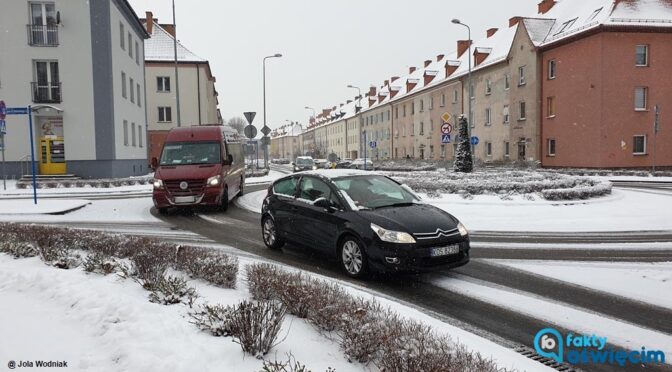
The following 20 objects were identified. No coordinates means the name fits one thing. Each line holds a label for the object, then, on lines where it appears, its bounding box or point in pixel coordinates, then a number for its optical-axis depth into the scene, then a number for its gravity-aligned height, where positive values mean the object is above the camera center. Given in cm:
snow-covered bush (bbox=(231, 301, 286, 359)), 335 -121
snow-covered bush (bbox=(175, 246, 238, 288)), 519 -118
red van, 1302 -16
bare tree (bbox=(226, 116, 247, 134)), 10704 +1049
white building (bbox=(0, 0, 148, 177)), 2580 +459
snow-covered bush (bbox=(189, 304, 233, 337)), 366 -126
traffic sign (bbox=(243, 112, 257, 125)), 2444 +241
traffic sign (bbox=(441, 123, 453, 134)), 1925 +126
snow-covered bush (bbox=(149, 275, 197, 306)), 439 -123
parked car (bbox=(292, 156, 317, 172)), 3891 -19
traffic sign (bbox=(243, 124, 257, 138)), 2592 +173
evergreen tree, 2228 +26
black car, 608 -90
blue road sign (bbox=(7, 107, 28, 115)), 1592 +187
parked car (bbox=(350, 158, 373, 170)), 4512 -31
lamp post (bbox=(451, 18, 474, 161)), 3252 +954
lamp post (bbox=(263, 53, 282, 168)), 3900 +885
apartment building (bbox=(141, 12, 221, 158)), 4572 +789
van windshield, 1390 +31
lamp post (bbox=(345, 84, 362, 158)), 8812 +518
